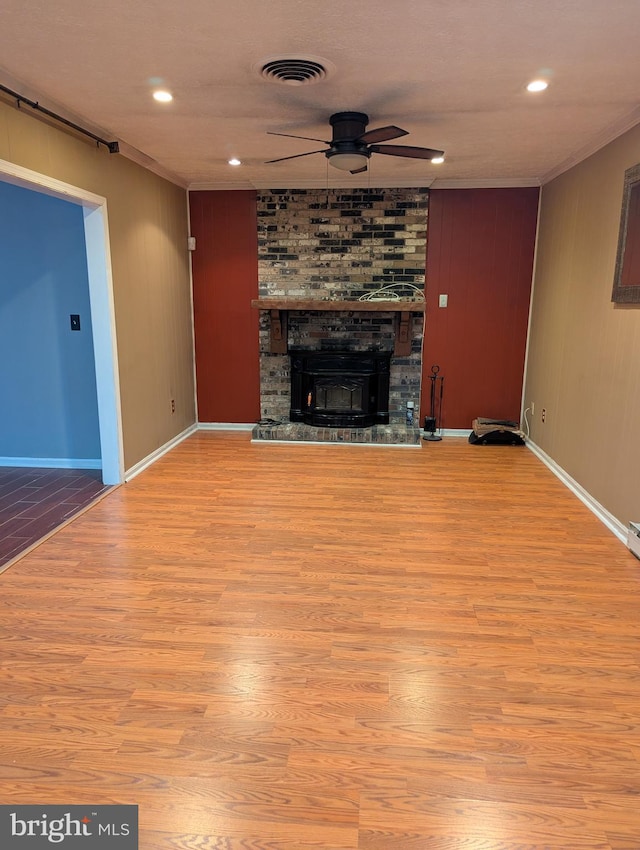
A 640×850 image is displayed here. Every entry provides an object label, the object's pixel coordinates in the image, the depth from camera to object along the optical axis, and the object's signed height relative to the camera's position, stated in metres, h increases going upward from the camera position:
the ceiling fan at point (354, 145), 3.24 +0.99
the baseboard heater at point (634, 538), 3.01 -1.23
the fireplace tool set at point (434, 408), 5.66 -0.98
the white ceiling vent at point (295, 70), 2.53 +1.15
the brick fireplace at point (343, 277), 5.38 +0.36
